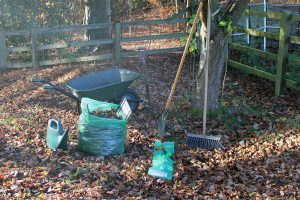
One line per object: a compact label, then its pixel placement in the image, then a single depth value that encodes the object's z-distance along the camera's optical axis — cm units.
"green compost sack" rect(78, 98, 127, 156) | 545
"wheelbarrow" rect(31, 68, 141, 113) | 659
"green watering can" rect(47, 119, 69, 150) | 555
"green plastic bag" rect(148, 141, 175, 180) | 504
